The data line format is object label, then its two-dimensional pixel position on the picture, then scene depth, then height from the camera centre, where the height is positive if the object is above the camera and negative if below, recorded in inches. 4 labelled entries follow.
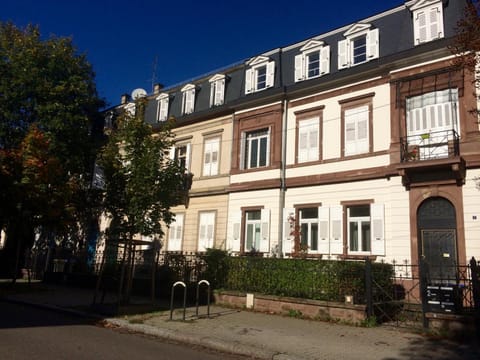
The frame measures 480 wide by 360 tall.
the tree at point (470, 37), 347.9 +200.2
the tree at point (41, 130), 671.1 +256.6
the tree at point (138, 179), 512.7 +99.1
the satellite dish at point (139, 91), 1071.1 +432.1
